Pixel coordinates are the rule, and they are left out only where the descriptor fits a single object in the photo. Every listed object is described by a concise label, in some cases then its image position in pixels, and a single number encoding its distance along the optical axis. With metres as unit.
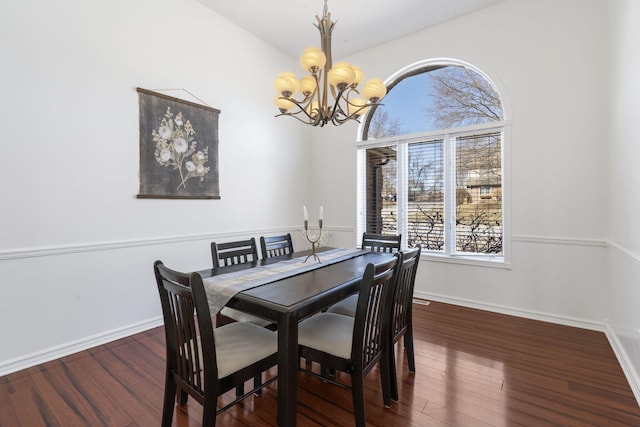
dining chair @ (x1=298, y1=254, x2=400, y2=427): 1.54
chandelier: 2.12
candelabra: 2.37
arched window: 3.46
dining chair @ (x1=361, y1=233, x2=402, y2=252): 2.98
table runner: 1.65
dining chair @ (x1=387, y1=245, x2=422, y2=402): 1.85
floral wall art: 2.88
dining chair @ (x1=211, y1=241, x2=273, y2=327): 1.96
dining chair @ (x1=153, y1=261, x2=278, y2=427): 1.30
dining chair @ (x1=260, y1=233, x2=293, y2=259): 2.72
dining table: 1.38
